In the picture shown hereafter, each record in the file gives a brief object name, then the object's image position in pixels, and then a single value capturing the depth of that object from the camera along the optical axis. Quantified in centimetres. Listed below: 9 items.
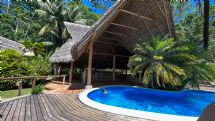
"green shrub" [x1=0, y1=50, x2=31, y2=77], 478
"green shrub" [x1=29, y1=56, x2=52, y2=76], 593
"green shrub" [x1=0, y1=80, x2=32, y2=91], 459
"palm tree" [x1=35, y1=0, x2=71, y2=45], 1199
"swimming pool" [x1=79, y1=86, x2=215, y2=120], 362
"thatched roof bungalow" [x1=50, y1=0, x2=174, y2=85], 502
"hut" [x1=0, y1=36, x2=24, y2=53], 673
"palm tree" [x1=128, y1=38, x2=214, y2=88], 509
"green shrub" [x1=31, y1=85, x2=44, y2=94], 376
